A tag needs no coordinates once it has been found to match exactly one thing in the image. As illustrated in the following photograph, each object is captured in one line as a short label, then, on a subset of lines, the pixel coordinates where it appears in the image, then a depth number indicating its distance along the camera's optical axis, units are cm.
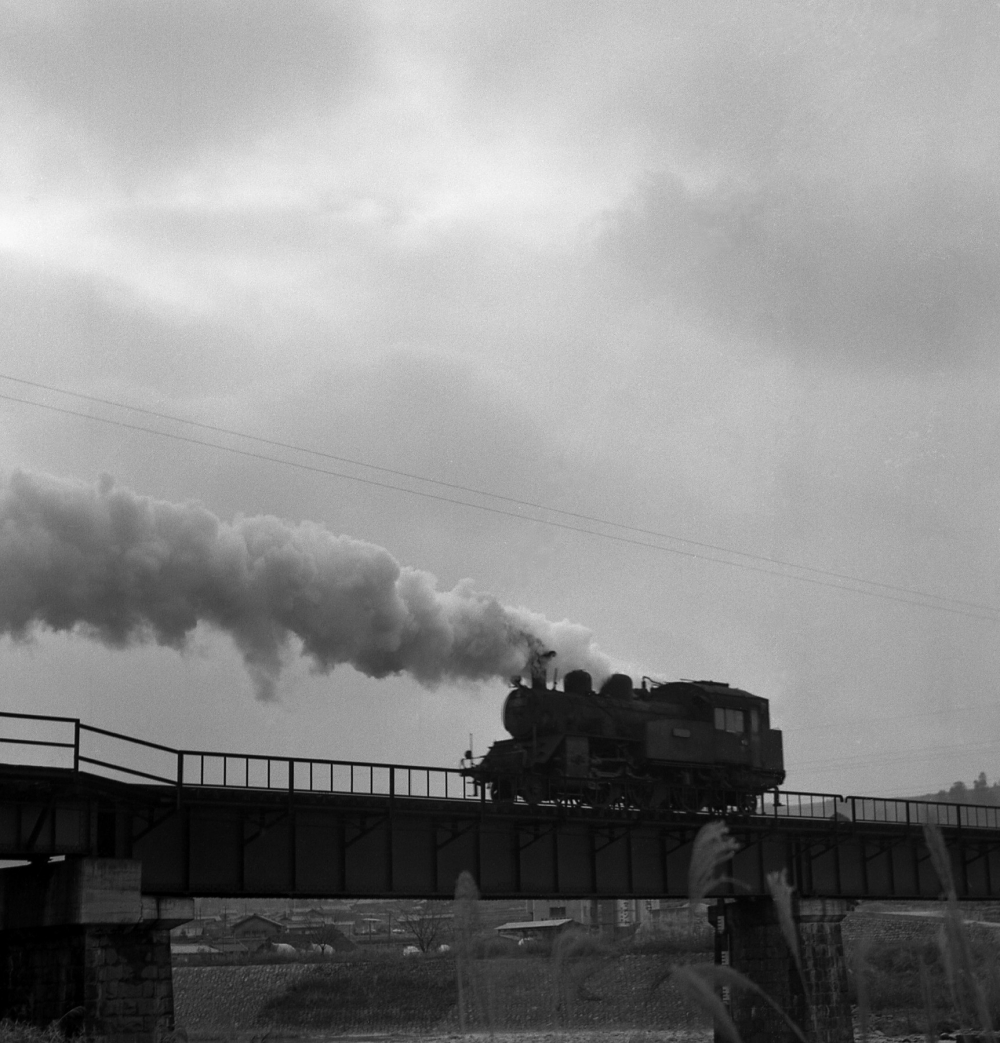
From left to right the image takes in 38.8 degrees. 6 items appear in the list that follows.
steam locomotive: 4238
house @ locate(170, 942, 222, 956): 10781
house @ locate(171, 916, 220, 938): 15039
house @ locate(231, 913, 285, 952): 13388
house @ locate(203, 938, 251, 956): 11555
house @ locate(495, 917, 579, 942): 10762
